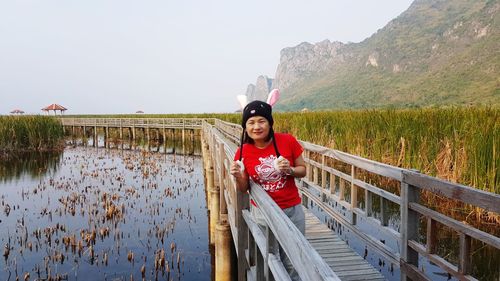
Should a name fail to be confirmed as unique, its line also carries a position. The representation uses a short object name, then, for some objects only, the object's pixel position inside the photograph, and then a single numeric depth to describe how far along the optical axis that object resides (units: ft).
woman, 10.60
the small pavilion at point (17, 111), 170.50
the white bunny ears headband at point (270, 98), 11.39
